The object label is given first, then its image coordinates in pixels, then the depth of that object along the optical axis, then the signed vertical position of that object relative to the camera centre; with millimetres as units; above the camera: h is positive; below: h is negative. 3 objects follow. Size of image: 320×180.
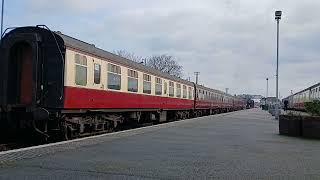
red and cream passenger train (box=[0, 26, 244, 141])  12772 +599
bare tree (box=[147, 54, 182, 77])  88111 +8851
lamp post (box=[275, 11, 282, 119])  33006 +7530
